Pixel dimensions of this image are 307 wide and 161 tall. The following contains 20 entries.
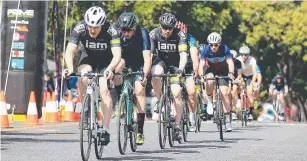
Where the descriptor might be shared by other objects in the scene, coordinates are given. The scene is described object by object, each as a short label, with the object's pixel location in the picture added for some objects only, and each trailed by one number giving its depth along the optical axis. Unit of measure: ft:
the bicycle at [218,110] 58.66
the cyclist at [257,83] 90.48
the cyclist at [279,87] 109.81
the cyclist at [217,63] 63.73
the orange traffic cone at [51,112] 80.07
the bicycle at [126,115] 45.52
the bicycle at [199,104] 63.31
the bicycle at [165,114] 50.21
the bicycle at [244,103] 82.89
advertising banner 83.30
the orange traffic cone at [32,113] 74.79
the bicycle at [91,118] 41.37
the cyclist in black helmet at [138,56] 47.88
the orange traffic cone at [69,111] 85.56
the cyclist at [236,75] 80.23
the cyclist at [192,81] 57.02
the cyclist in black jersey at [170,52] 52.01
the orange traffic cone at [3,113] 68.28
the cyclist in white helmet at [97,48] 43.80
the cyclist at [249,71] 85.35
